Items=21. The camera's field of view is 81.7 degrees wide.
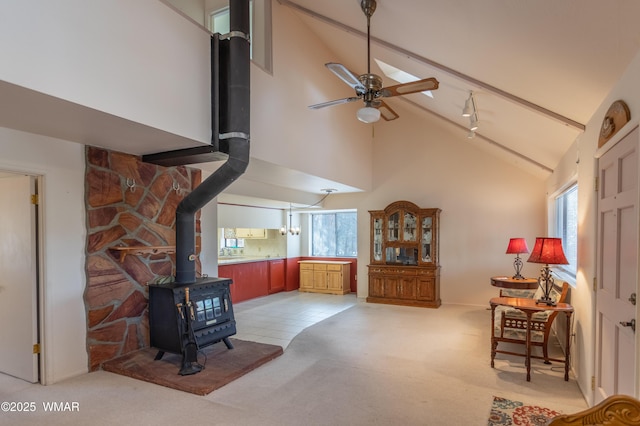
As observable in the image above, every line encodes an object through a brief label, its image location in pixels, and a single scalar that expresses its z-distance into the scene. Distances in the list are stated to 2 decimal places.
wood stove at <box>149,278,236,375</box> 3.72
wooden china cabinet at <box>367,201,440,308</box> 7.00
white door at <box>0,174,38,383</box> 3.55
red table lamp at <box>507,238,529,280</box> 5.87
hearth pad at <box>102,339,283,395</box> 3.43
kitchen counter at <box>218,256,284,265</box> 7.59
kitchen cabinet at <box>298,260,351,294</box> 8.82
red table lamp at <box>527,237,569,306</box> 3.78
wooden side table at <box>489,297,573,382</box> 3.53
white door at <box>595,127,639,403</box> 2.06
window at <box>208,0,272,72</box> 4.63
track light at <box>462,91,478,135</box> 4.07
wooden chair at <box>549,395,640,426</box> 1.26
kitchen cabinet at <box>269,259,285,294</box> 8.82
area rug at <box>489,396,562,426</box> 2.76
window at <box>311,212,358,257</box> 9.42
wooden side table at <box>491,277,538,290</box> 5.55
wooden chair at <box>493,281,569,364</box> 3.74
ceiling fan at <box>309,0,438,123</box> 3.16
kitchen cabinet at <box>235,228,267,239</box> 9.20
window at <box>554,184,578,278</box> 4.60
